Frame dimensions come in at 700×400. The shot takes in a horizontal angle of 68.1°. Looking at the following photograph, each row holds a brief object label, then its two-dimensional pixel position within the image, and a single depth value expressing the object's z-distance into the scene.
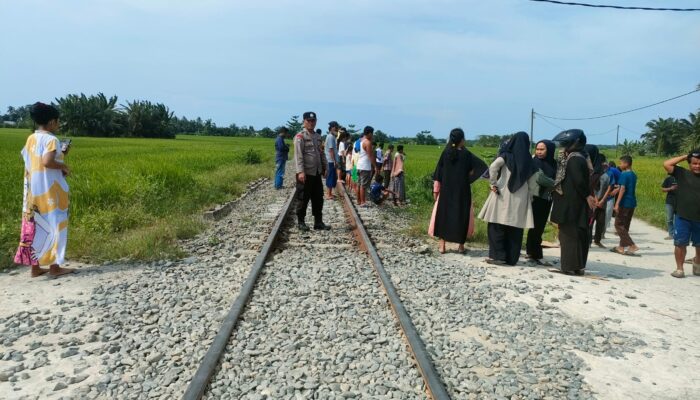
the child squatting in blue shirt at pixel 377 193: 12.29
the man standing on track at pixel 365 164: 11.12
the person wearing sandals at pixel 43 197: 5.35
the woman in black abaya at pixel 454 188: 6.89
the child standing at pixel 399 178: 12.36
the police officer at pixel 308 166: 8.00
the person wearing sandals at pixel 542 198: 6.75
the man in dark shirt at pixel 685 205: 6.22
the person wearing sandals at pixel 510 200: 6.47
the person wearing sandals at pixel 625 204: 8.22
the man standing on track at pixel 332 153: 11.09
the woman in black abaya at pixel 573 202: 6.07
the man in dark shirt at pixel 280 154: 14.26
